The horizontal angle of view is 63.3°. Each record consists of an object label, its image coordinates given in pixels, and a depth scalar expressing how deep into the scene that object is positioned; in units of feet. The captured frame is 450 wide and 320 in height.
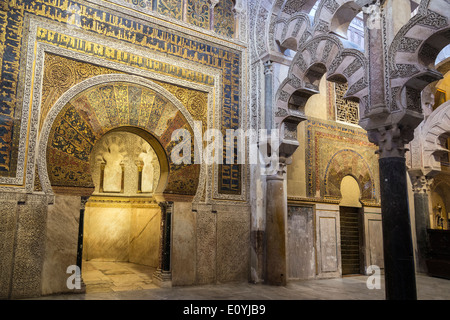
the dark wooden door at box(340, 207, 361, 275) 24.58
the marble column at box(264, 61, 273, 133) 19.89
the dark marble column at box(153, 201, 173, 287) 17.26
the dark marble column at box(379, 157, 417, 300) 12.26
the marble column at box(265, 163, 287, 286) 18.61
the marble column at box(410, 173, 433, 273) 25.81
